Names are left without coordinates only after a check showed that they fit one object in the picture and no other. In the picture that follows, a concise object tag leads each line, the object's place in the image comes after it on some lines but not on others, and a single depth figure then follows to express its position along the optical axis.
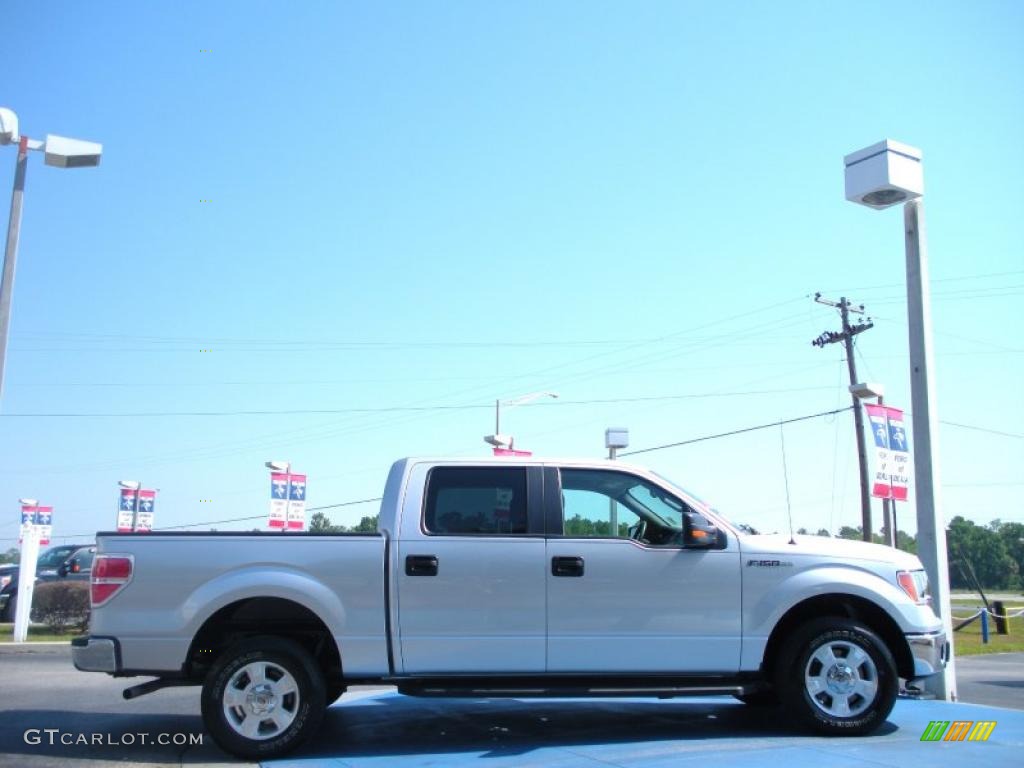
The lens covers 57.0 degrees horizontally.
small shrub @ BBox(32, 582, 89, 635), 20.48
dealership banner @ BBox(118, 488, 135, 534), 23.19
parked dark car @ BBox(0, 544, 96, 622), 23.78
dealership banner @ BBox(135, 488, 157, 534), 25.03
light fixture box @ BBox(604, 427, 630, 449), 13.76
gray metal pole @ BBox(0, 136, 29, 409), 11.00
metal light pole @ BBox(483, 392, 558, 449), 20.47
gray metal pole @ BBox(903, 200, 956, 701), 8.79
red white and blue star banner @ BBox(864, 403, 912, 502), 11.42
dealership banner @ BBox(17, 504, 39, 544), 27.00
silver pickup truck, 6.18
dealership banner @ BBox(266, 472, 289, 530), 22.80
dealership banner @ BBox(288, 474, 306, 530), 23.38
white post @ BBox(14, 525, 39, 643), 18.03
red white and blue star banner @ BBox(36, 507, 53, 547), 26.77
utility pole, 31.86
